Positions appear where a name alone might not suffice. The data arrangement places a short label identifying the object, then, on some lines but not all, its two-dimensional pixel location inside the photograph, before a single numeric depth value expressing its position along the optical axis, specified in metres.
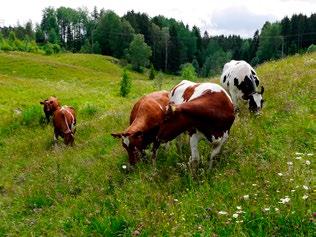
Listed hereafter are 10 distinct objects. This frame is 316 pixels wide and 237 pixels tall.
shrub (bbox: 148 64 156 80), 101.88
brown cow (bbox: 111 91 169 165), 10.59
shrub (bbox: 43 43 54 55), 118.90
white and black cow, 13.43
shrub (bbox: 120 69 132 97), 43.97
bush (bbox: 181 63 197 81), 70.04
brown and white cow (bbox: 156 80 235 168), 9.34
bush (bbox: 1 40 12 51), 104.50
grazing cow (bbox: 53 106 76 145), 17.59
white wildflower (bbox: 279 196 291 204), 5.79
